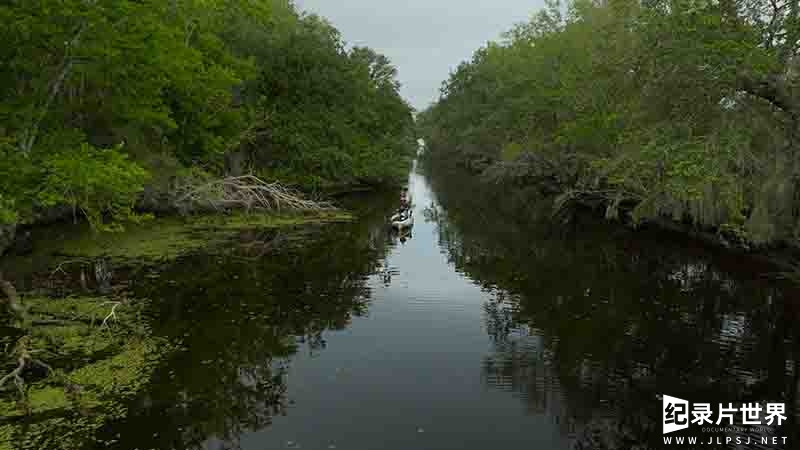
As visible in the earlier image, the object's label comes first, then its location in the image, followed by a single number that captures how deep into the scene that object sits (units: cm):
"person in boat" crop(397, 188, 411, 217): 3669
